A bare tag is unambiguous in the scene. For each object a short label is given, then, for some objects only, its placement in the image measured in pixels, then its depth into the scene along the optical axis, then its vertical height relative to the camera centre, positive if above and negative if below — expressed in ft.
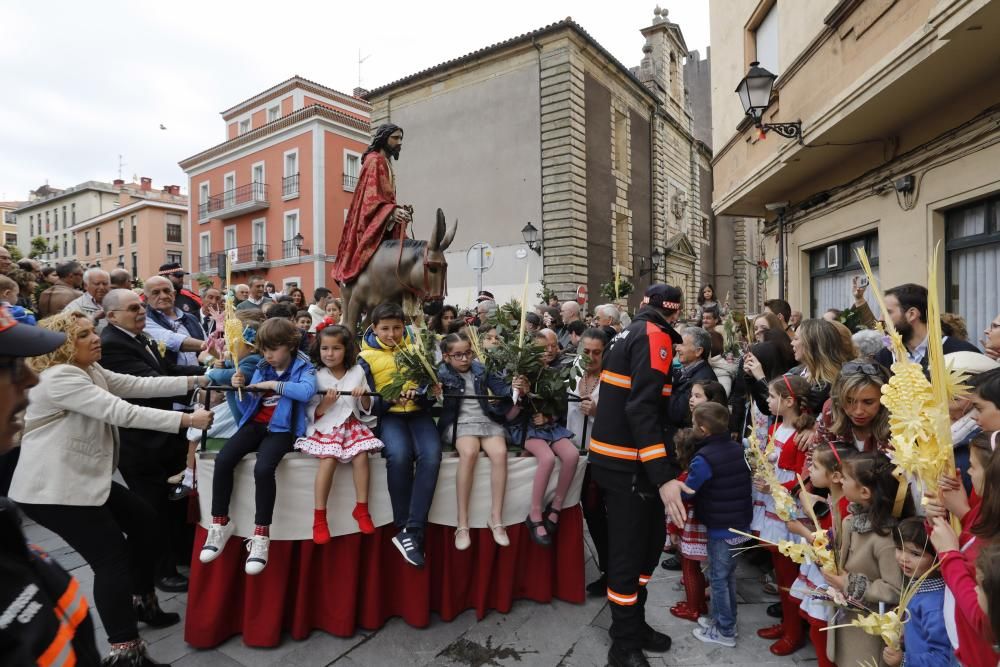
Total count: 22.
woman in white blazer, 9.37 -2.17
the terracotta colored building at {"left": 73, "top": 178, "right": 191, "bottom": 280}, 147.43 +28.55
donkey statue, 17.89 +2.02
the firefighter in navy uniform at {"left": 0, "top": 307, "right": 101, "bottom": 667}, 3.68 -1.78
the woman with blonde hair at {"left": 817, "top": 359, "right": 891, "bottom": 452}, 10.08 -1.41
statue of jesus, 19.13 +4.35
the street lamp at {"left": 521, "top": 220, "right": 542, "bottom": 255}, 59.16 +11.06
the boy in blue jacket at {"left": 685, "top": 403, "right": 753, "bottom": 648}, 11.23 -3.47
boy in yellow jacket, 11.28 -2.27
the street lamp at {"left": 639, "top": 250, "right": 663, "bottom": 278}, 81.92 +10.78
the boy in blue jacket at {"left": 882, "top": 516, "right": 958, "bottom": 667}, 7.38 -3.81
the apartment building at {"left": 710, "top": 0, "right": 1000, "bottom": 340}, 19.21 +8.89
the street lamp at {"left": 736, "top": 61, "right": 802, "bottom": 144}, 26.81 +11.60
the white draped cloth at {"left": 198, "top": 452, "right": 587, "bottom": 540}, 11.12 -3.32
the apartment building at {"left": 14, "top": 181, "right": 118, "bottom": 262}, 178.29 +43.19
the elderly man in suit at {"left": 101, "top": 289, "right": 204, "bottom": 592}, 12.44 -2.44
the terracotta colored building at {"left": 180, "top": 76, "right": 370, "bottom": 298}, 96.12 +28.06
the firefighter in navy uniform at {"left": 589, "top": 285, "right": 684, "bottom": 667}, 10.12 -2.40
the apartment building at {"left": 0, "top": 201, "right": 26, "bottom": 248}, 215.72 +44.96
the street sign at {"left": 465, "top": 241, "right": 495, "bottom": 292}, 43.31 +7.92
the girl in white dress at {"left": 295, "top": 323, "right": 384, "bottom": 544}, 11.10 -1.78
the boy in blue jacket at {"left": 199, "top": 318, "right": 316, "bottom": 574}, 10.66 -1.77
